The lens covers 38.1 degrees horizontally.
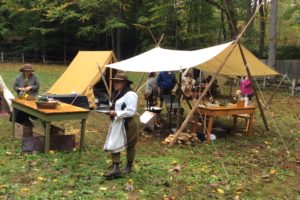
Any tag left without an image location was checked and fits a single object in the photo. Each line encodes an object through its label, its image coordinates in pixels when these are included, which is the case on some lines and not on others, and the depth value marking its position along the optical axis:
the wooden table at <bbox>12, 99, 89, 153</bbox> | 7.08
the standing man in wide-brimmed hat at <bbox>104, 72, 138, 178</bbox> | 6.06
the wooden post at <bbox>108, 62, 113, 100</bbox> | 13.42
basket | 7.29
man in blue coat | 11.64
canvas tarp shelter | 8.99
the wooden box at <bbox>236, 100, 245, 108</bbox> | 9.89
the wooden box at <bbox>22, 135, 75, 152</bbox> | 7.43
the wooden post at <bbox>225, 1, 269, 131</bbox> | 9.68
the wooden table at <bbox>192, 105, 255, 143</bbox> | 9.33
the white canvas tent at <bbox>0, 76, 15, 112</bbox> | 10.41
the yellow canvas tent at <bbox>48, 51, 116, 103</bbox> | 13.09
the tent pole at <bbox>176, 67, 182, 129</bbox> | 9.53
